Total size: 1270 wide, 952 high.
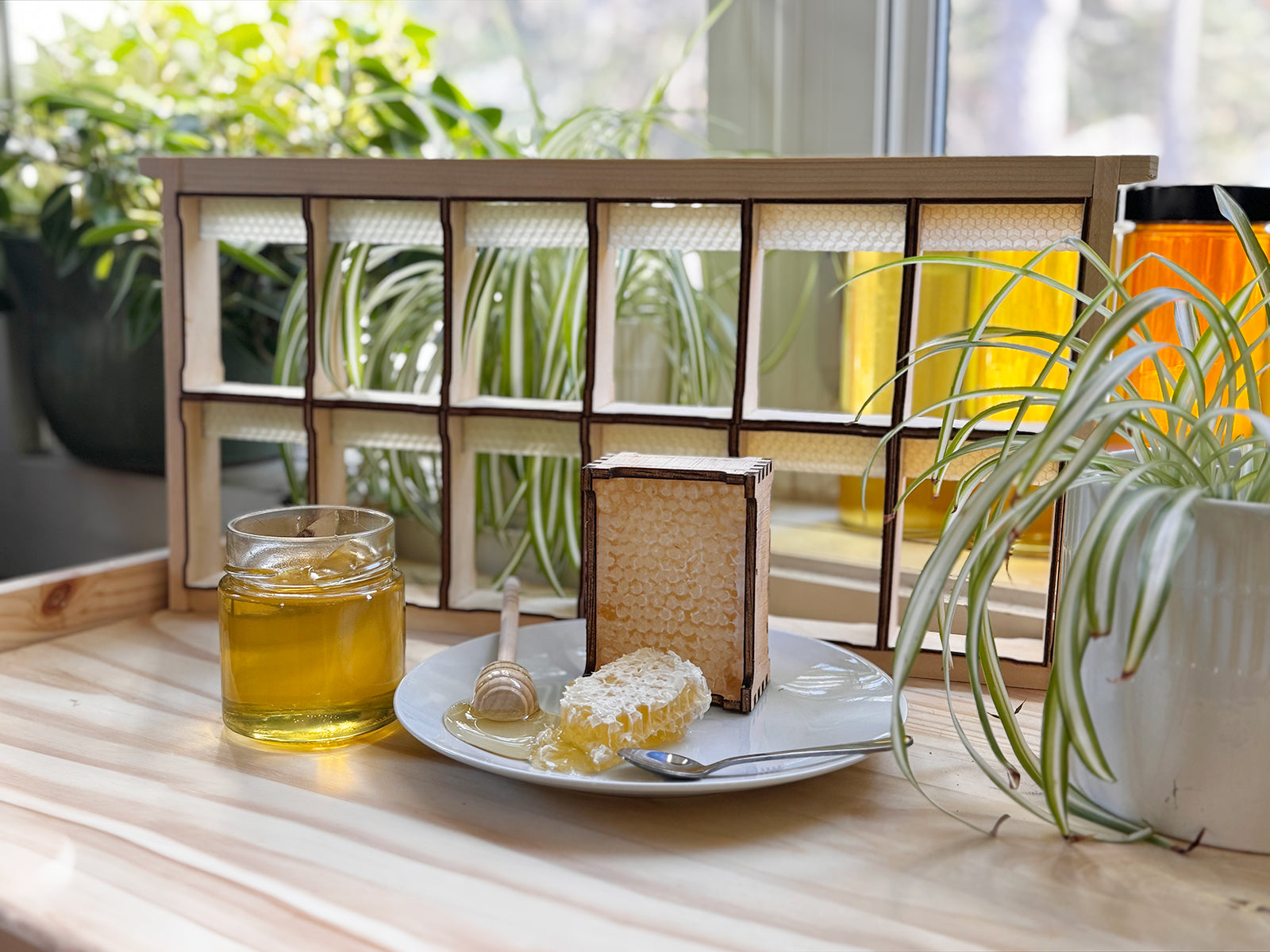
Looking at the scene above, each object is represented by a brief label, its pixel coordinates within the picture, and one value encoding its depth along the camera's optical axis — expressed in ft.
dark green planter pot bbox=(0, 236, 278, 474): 3.62
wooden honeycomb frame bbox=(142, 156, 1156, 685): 2.29
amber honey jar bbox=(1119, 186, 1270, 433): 2.34
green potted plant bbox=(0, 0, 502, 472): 3.48
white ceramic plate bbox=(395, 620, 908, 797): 1.77
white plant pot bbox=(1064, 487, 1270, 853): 1.59
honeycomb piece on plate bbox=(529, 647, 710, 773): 1.82
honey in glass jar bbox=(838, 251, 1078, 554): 2.70
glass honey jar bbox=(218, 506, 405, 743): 2.04
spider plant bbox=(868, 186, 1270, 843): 1.42
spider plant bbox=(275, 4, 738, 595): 2.90
